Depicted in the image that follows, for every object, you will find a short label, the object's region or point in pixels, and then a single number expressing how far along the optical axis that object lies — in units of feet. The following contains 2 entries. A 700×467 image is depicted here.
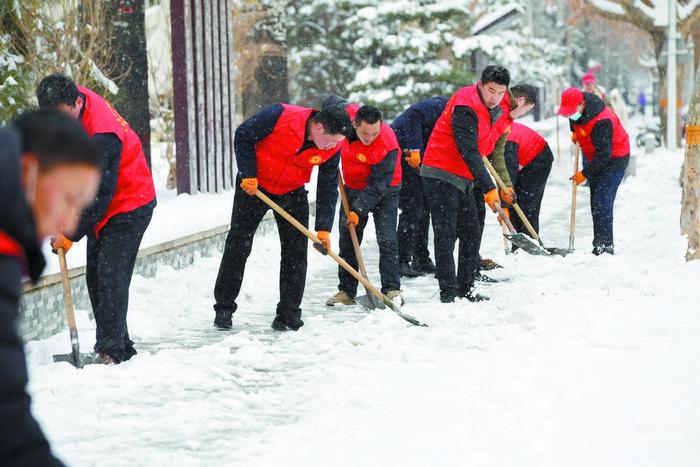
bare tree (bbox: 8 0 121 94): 64.44
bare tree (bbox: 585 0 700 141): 159.12
